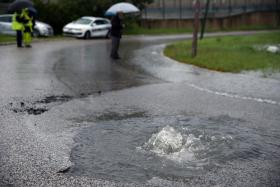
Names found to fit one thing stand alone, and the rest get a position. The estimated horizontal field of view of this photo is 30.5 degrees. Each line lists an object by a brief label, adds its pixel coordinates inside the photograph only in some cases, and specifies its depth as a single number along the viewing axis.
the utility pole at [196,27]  19.12
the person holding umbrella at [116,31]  18.69
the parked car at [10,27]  30.25
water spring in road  5.89
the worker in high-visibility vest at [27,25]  21.69
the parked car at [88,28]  32.04
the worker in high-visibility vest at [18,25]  21.28
